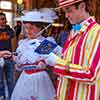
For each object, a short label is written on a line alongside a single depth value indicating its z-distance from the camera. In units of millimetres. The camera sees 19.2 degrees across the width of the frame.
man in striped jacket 1787
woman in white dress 3009
